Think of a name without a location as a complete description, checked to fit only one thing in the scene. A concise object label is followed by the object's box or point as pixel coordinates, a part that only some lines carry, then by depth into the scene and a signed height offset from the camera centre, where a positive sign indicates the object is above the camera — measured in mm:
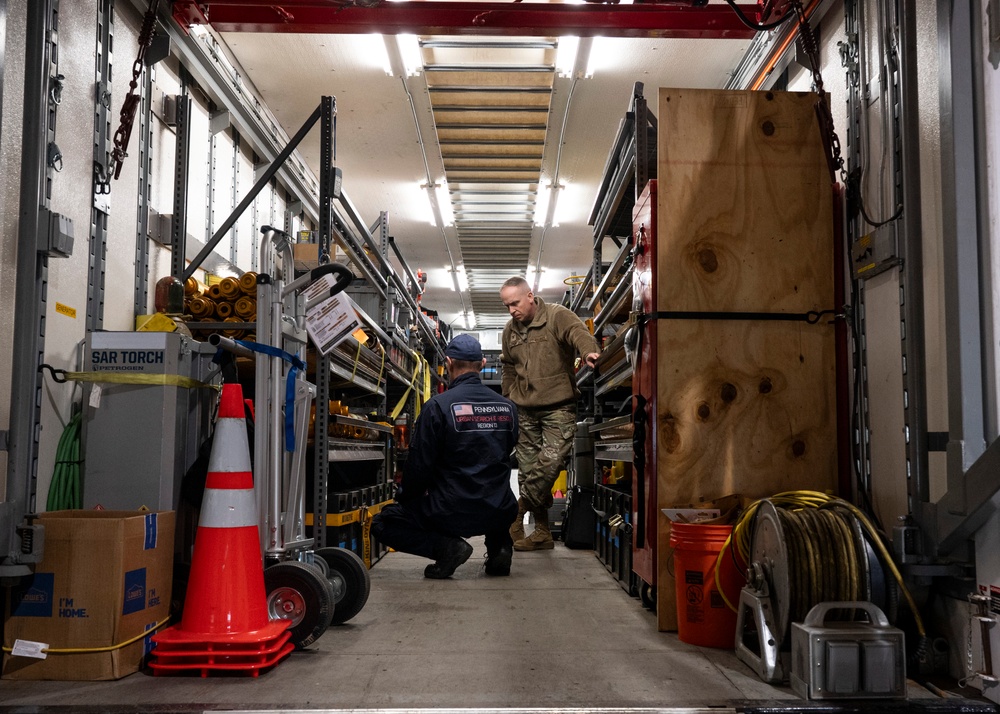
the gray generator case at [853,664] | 2343 -672
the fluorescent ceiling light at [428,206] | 8398 +2365
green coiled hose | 3068 -193
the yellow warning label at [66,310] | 3148 +437
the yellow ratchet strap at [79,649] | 2592 -709
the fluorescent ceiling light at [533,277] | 12203 +2262
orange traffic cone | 2652 -541
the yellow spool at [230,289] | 4008 +654
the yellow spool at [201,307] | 3982 +567
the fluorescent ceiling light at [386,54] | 5353 +2484
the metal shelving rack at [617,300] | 4461 +827
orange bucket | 3107 -606
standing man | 6180 +260
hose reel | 2609 -471
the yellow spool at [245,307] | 3990 +565
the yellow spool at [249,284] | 3979 +675
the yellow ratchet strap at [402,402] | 6707 +191
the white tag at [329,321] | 3705 +468
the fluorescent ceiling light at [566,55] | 5281 +2464
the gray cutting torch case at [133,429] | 3111 -20
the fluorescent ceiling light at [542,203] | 8250 +2337
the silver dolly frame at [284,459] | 2992 -133
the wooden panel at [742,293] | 3488 +577
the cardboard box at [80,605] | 2604 -580
